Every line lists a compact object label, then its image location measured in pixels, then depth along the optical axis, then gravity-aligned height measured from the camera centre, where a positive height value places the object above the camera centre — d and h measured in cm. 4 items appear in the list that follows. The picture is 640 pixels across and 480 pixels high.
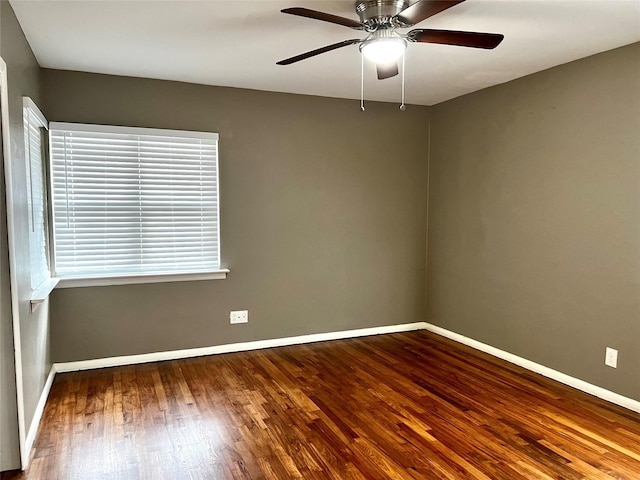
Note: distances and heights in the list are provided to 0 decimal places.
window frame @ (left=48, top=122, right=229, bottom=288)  355 -50
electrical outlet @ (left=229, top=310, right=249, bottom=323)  421 -95
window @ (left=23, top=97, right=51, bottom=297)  286 +14
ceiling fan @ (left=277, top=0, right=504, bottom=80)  214 +90
